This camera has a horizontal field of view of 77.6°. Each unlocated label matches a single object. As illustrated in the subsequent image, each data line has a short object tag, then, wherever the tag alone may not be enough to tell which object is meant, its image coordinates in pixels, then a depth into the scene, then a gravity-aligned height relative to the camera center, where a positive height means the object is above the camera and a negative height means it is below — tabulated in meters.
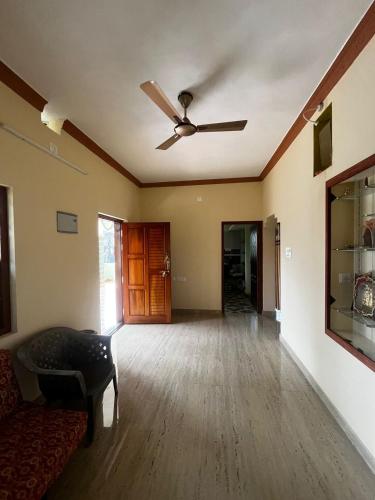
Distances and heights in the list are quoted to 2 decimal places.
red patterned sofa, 1.10 -1.07
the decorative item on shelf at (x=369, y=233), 1.75 +0.08
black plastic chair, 1.77 -1.01
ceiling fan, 2.07 +1.16
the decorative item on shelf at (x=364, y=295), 1.77 -0.42
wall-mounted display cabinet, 1.75 -0.14
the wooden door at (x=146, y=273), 4.46 -0.48
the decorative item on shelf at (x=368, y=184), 1.71 +0.44
